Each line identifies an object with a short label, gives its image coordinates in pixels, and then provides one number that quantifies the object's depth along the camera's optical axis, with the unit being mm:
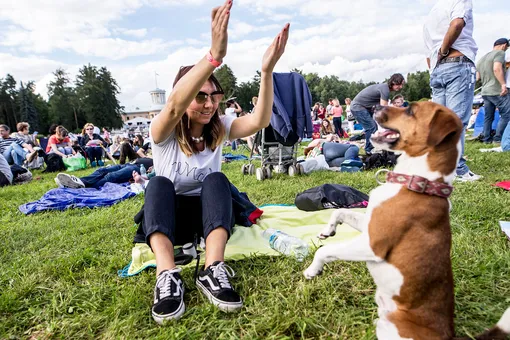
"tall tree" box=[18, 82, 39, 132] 58875
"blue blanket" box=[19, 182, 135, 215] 4508
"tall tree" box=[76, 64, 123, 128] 60531
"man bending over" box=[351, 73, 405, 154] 6738
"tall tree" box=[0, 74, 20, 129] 60219
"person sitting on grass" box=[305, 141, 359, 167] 6398
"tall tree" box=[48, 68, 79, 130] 61906
